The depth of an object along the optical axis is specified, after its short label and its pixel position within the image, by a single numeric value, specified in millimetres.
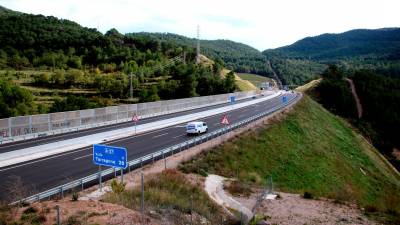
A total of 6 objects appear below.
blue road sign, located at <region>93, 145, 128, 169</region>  16734
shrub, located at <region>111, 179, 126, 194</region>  17988
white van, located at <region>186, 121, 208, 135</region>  39562
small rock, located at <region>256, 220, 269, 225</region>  18906
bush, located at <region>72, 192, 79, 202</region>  16592
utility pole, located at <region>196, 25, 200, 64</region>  158650
